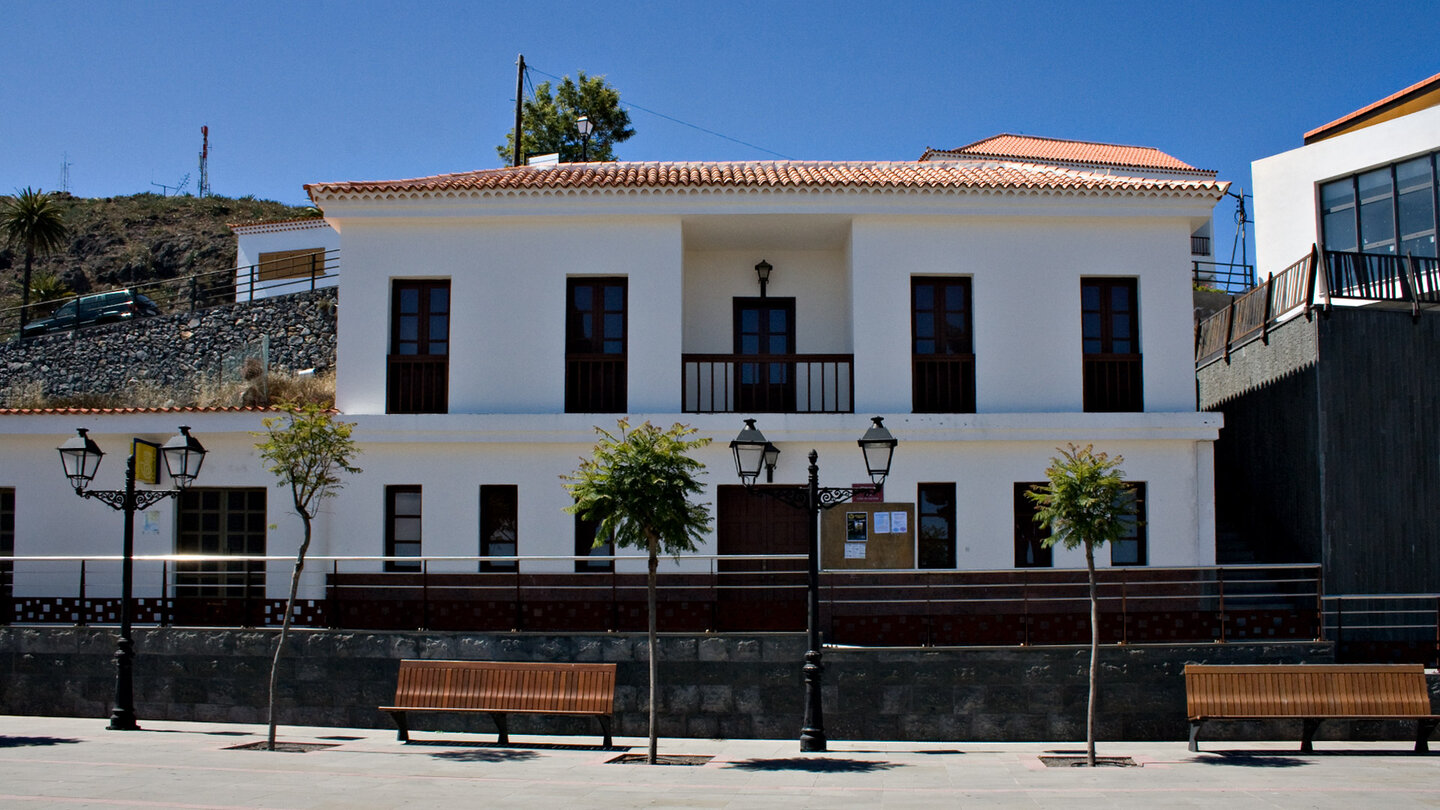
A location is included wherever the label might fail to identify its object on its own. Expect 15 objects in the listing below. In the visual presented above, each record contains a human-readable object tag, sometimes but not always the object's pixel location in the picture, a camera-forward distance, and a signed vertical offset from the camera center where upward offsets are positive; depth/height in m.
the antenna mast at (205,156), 72.12 +21.63
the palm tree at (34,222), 40.28 +9.58
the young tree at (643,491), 11.88 +0.00
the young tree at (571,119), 39.94 +13.35
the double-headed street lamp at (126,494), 13.48 -0.06
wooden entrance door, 16.05 -0.64
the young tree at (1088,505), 11.98 -0.14
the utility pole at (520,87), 37.02 +13.41
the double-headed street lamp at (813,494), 12.23 -0.03
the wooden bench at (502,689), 12.77 -2.27
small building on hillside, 33.06 +7.28
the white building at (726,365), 15.79 +1.83
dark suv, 30.34 +5.05
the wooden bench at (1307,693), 12.48 -2.23
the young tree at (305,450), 12.30 +0.44
